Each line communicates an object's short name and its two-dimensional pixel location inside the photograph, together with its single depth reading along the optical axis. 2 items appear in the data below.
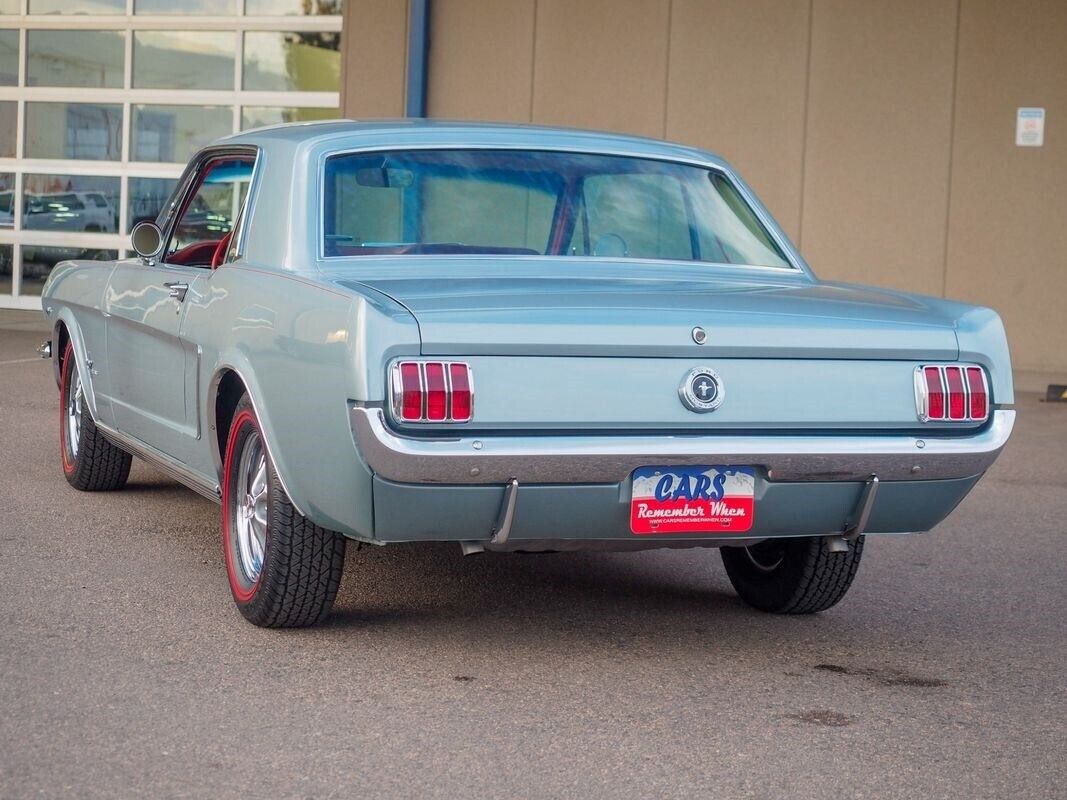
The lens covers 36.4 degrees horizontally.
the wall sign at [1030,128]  15.54
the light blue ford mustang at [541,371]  3.95
